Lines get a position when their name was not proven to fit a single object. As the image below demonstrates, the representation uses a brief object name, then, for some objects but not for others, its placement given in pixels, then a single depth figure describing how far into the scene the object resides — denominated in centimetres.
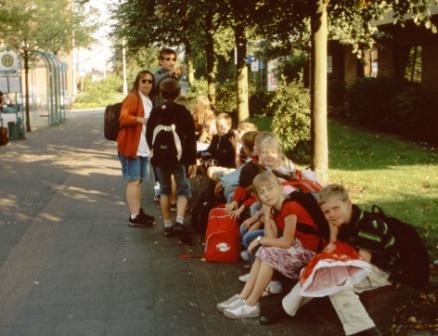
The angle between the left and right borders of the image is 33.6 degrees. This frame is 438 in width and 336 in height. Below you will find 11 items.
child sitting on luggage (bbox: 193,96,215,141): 1048
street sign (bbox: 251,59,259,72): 3934
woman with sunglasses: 845
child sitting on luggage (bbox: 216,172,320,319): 527
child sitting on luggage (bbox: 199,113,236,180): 877
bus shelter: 2890
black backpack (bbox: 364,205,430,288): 463
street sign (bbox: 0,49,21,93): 2262
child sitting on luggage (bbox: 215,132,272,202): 702
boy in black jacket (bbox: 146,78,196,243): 793
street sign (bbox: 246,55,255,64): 3327
